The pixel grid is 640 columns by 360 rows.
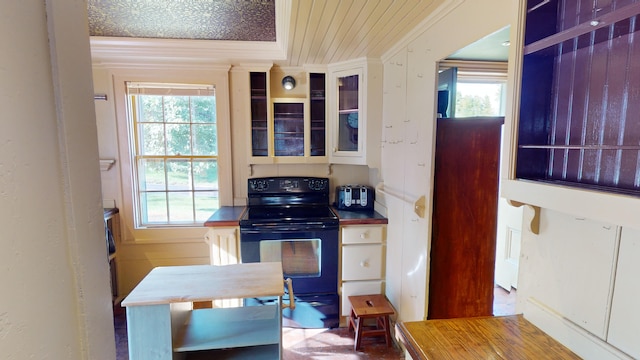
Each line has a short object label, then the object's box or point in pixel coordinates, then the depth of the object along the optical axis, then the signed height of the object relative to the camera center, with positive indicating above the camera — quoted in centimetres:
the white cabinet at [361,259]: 255 -95
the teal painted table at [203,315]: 143 -89
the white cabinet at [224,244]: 248 -80
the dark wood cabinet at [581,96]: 73 +15
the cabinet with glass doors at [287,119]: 282 +28
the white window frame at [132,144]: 275 +7
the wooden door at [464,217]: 179 -42
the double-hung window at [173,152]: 284 -4
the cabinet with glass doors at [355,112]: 256 +33
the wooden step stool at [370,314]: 226 -124
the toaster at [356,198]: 289 -48
